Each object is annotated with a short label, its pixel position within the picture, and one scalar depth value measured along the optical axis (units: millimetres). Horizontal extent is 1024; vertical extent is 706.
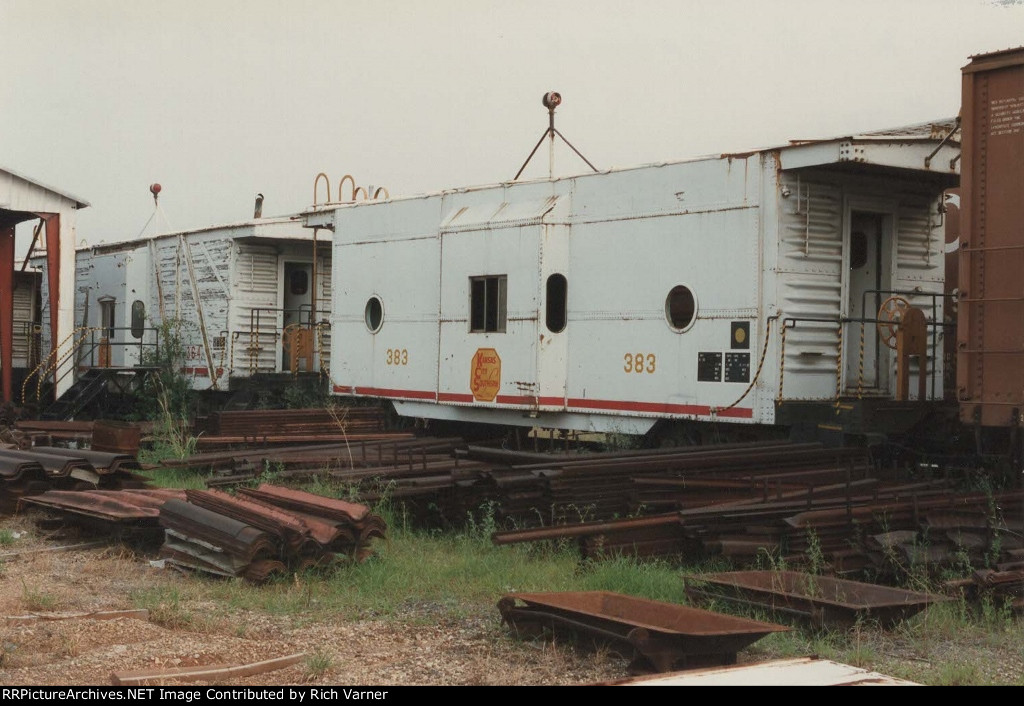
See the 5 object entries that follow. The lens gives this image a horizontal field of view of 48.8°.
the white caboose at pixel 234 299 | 20531
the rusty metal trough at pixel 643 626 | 6066
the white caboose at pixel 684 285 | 11906
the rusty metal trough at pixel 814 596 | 6926
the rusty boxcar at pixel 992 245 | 9922
